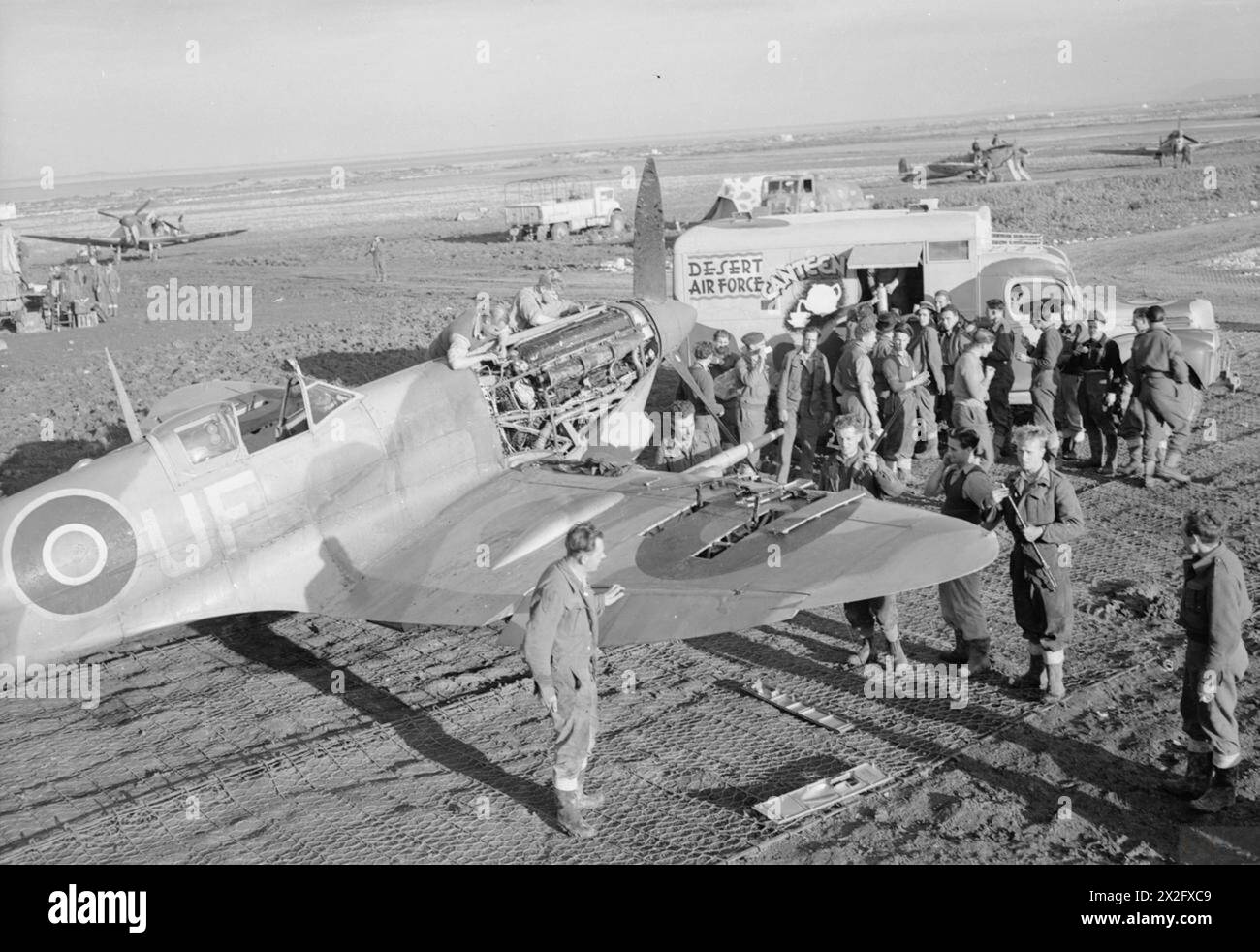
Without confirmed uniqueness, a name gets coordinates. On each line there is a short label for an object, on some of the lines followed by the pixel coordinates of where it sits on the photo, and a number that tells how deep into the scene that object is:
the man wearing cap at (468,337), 9.32
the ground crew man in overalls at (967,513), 7.29
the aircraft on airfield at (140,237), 44.03
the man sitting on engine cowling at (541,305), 12.47
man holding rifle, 6.75
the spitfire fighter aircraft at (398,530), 7.12
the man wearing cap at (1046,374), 11.68
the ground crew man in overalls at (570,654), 5.59
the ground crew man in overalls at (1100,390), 11.58
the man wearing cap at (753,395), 11.43
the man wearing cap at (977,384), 10.27
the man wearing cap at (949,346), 12.38
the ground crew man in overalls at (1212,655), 5.48
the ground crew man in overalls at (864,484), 7.45
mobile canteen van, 14.98
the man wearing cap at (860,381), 11.21
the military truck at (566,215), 42.72
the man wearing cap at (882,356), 11.95
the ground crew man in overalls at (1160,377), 10.68
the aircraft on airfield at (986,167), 50.13
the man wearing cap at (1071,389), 11.88
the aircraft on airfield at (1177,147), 52.00
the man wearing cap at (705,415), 11.49
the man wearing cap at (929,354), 12.27
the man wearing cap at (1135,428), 10.99
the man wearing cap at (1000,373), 12.44
